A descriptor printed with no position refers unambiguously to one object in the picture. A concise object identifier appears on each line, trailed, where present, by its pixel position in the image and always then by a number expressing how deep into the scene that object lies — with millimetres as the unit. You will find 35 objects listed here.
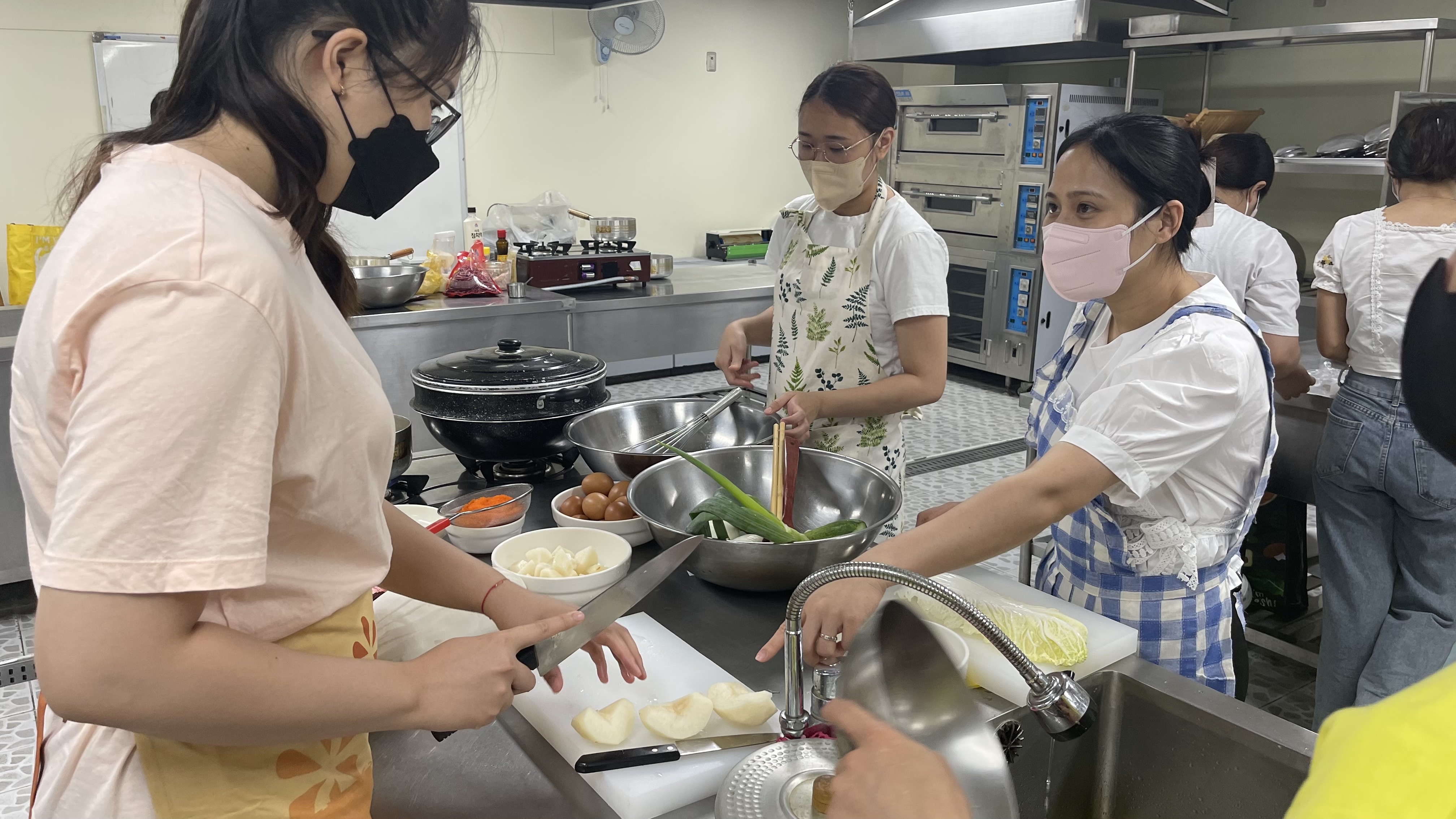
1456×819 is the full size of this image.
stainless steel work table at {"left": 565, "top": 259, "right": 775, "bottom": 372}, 4832
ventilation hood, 5500
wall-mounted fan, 6387
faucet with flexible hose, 980
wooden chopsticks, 1755
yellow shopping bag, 4070
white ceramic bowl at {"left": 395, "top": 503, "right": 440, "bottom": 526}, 1732
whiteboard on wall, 5172
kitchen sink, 1175
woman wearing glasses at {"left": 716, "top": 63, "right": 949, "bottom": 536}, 2154
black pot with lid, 1992
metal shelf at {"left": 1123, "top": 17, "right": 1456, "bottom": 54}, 4160
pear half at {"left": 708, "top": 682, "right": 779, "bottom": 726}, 1133
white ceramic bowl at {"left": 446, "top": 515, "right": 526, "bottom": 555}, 1693
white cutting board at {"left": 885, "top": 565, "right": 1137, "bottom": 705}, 1265
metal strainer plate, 988
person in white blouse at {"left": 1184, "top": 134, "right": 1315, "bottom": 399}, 3004
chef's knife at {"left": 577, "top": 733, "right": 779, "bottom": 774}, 1061
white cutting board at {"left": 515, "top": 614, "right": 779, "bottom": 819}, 1035
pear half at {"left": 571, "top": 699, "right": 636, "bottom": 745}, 1097
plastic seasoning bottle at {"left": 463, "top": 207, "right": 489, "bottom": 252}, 5672
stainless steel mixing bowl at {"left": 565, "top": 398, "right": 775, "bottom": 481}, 2135
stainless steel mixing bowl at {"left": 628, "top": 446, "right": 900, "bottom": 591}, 1511
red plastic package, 4613
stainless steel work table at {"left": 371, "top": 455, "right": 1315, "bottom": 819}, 1060
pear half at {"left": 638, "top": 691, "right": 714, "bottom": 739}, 1110
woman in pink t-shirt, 629
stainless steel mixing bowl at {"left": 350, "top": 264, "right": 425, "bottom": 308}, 4074
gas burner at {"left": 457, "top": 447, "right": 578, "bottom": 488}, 2117
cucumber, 1523
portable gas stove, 4848
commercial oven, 5957
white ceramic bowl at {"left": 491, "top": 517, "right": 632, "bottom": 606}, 1448
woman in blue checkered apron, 1391
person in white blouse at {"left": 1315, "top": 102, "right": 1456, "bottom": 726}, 2527
